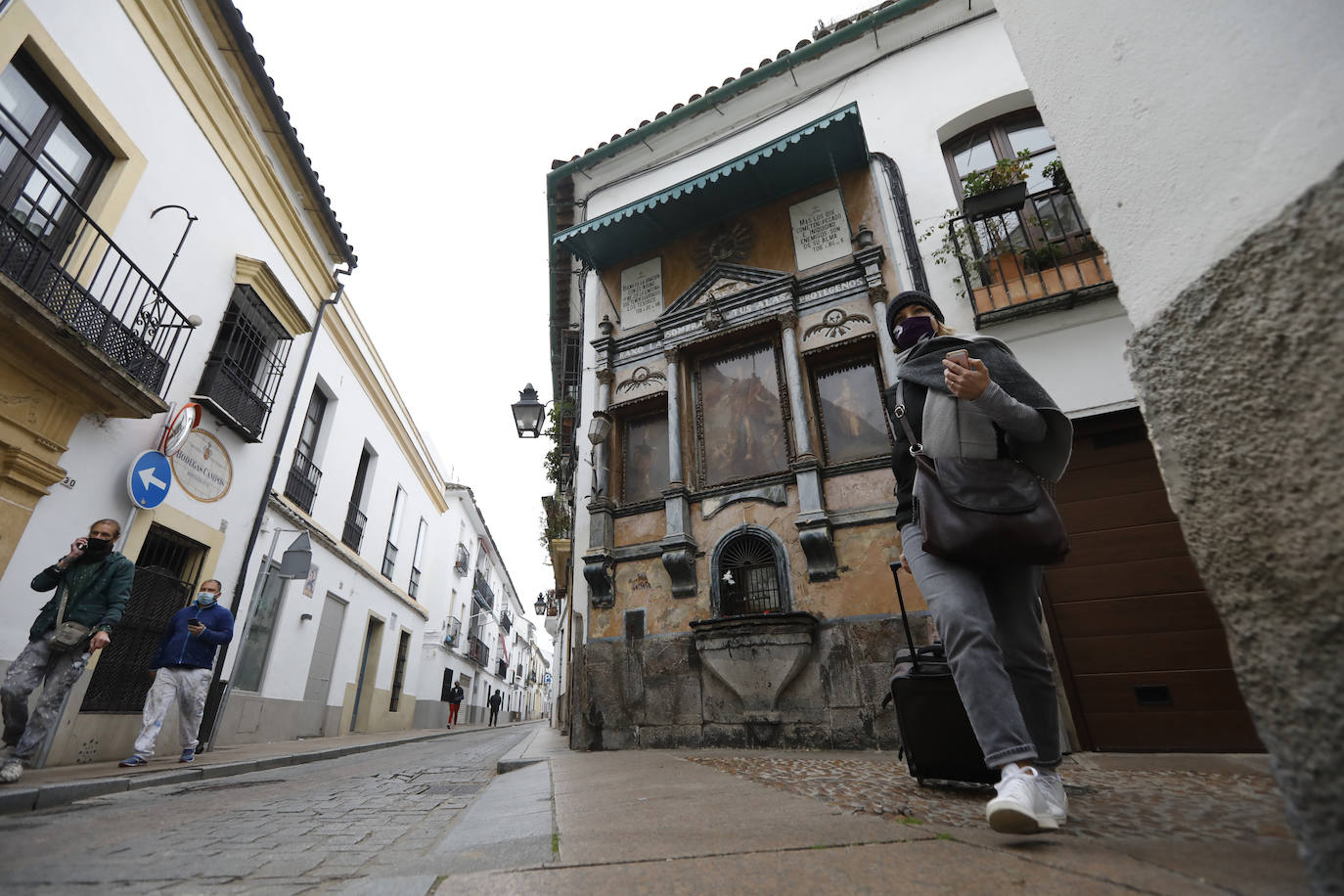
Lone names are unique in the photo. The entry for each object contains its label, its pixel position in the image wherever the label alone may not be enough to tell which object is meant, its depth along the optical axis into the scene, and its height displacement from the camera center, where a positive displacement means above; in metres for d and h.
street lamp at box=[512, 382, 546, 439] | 8.96 +4.16
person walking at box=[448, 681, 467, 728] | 21.03 +0.46
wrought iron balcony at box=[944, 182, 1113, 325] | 5.11 +3.75
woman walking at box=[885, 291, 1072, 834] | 1.67 +0.36
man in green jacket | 3.96 +0.64
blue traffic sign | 6.00 +2.31
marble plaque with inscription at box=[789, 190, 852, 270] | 7.04 +5.27
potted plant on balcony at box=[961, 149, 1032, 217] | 5.51 +4.38
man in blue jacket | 5.29 +0.48
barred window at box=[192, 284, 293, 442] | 7.61 +4.53
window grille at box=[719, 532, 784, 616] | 5.93 +1.21
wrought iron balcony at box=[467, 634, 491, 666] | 26.64 +2.77
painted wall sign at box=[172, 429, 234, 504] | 7.15 +2.93
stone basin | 5.12 +0.42
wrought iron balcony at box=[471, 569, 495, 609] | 28.45 +5.62
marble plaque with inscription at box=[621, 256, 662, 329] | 8.05 +5.25
